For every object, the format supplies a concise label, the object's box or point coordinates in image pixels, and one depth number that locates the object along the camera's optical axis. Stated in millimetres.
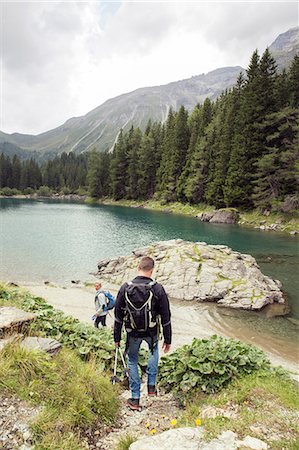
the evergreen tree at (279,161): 46769
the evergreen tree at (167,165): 78812
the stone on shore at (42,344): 6246
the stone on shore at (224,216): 51906
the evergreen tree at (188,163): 73750
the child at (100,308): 12039
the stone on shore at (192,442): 3973
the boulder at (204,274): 18172
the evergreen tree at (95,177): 104344
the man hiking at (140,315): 5312
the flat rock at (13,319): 6812
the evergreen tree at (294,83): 49125
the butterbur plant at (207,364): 6051
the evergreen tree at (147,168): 89062
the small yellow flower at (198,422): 4559
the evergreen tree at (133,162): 91812
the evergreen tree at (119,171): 96688
